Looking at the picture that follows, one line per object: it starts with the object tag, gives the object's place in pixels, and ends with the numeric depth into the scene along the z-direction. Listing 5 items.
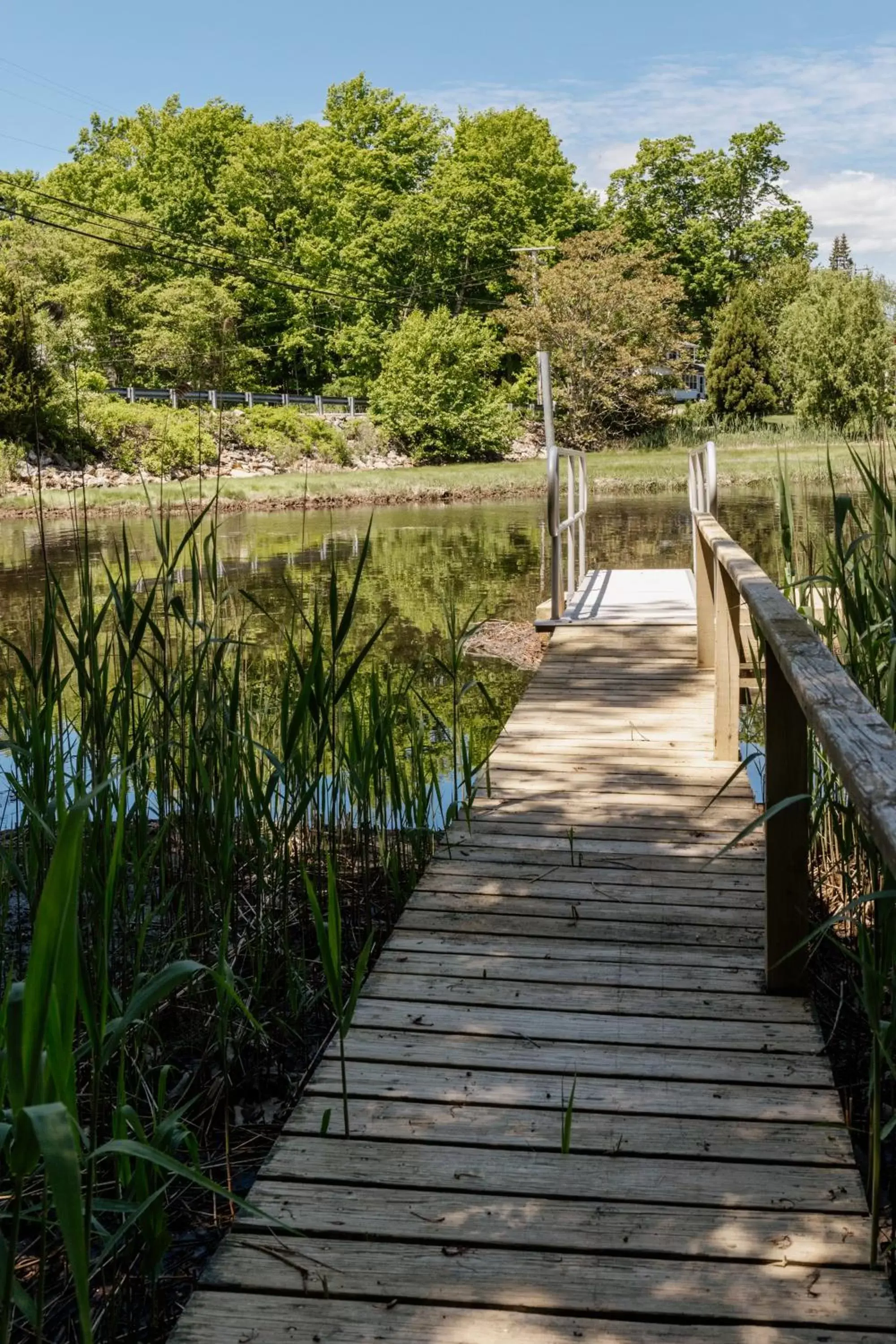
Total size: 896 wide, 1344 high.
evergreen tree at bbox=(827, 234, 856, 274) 101.81
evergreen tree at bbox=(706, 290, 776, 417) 33.38
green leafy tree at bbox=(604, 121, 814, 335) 44.00
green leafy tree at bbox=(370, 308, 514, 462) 31.53
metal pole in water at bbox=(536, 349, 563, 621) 6.88
